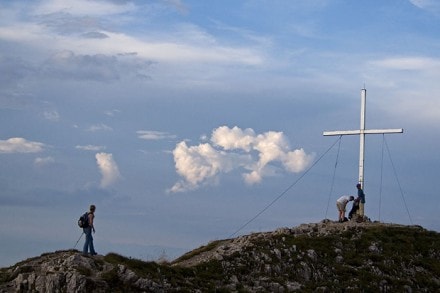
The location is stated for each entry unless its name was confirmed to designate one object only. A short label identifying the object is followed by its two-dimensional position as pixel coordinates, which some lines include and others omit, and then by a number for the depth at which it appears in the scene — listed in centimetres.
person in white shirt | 4756
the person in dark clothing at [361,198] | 4753
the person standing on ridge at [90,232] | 3441
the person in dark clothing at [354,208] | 4800
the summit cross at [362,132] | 4809
